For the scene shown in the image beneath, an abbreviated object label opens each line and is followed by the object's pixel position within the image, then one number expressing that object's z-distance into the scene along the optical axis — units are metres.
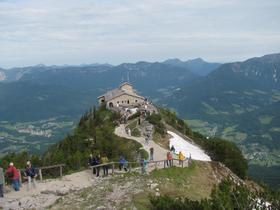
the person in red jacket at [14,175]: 23.36
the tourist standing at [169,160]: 29.46
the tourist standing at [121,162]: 28.12
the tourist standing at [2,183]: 22.48
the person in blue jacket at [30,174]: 24.13
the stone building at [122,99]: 72.56
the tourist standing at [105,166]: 27.08
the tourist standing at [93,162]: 27.25
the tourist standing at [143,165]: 27.50
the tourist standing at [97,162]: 26.87
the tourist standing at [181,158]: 30.02
